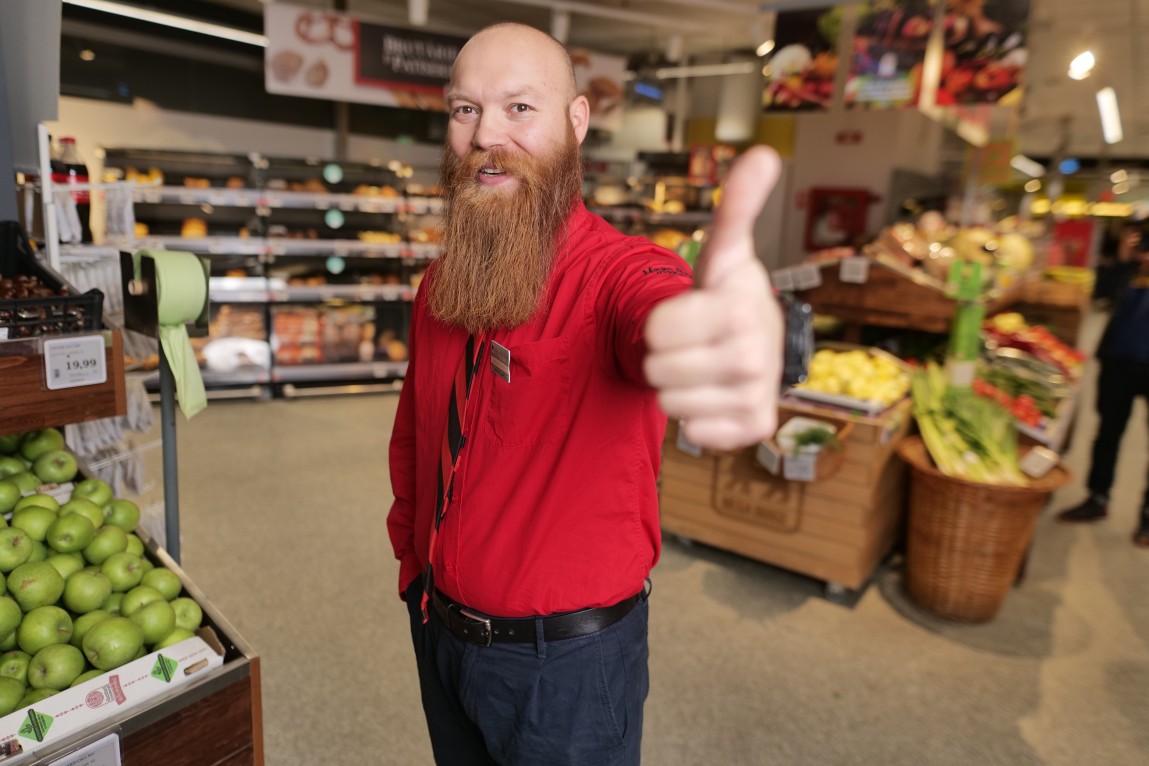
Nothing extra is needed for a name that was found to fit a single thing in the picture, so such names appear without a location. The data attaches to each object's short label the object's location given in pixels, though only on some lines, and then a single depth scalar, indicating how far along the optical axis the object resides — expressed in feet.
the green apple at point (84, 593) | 4.75
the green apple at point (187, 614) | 4.87
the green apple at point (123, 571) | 5.04
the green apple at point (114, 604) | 4.91
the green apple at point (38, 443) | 6.11
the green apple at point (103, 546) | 5.20
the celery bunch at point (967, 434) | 10.28
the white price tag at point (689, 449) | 11.61
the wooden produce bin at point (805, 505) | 10.55
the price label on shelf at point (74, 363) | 5.21
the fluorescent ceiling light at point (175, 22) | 19.97
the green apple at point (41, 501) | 5.24
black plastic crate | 5.12
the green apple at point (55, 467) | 5.95
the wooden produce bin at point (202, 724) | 4.09
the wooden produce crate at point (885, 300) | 12.25
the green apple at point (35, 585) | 4.57
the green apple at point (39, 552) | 4.92
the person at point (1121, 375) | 13.25
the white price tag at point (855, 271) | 12.68
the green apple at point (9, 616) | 4.37
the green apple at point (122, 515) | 5.63
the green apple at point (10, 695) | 4.02
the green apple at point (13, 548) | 4.70
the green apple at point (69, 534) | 5.02
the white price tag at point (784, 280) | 13.55
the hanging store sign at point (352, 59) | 19.72
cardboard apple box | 3.86
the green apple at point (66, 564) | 4.91
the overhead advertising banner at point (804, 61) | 15.69
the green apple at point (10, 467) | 5.76
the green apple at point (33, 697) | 4.11
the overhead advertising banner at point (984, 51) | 13.80
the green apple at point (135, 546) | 5.39
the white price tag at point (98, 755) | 3.90
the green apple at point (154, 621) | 4.66
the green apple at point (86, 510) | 5.27
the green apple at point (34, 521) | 4.98
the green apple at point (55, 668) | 4.26
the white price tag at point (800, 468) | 10.13
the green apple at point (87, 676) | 4.27
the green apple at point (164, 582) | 5.09
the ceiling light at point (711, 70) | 34.71
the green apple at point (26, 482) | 5.67
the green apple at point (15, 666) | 4.27
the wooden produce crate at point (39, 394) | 5.04
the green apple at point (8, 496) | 5.33
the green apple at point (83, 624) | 4.58
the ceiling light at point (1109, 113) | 31.24
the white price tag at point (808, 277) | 13.01
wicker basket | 9.82
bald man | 3.65
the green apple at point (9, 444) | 6.03
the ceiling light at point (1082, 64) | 17.80
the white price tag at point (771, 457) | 10.41
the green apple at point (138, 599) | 4.80
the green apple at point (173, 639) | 4.66
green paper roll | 5.55
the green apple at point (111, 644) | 4.38
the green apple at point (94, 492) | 5.70
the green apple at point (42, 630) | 4.42
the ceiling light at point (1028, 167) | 56.22
